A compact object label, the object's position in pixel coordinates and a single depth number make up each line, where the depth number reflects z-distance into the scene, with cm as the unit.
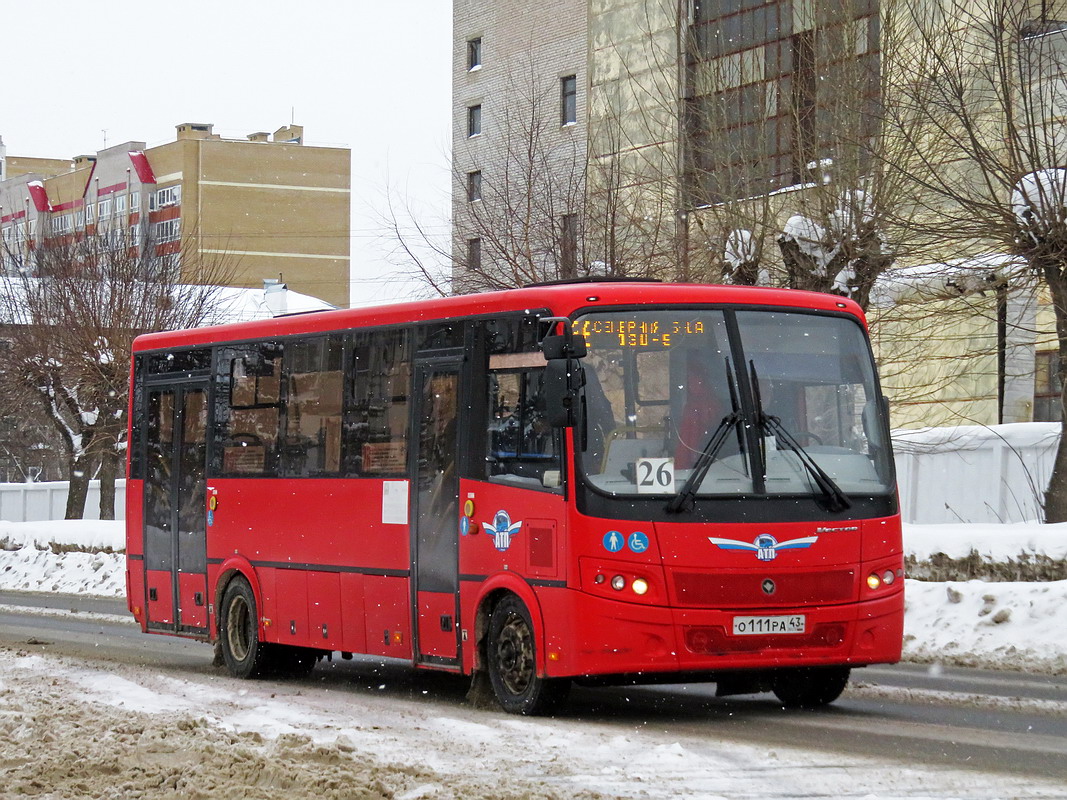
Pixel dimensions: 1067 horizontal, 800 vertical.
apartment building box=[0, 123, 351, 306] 11600
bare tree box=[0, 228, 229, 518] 4128
